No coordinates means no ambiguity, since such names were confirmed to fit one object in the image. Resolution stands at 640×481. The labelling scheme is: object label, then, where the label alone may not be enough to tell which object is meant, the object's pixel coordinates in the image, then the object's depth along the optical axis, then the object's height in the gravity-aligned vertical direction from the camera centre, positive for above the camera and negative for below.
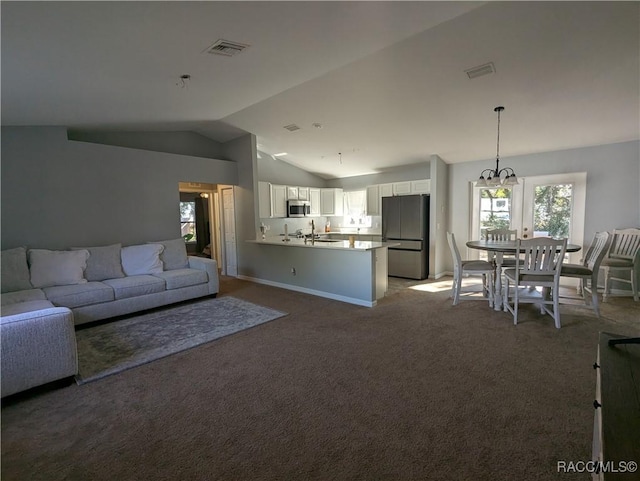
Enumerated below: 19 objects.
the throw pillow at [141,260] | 4.53 -0.62
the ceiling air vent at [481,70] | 3.12 +1.52
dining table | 3.89 -0.47
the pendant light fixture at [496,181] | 3.88 +0.43
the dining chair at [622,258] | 4.47 -0.69
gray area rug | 2.84 -1.31
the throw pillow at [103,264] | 4.18 -0.62
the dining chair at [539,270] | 3.51 -0.67
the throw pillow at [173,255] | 4.91 -0.60
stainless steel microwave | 7.21 +0.21
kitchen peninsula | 4.43 -0.84
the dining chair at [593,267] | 3.78 -0.73
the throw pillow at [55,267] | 3.73 -0.60
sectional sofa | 2.24 -0.83
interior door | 6.67 -0.33
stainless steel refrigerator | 6.14 -0.38
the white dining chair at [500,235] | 5.03 -0.36
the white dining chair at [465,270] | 4.37 -0.81
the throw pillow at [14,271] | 3.52 -0.59
